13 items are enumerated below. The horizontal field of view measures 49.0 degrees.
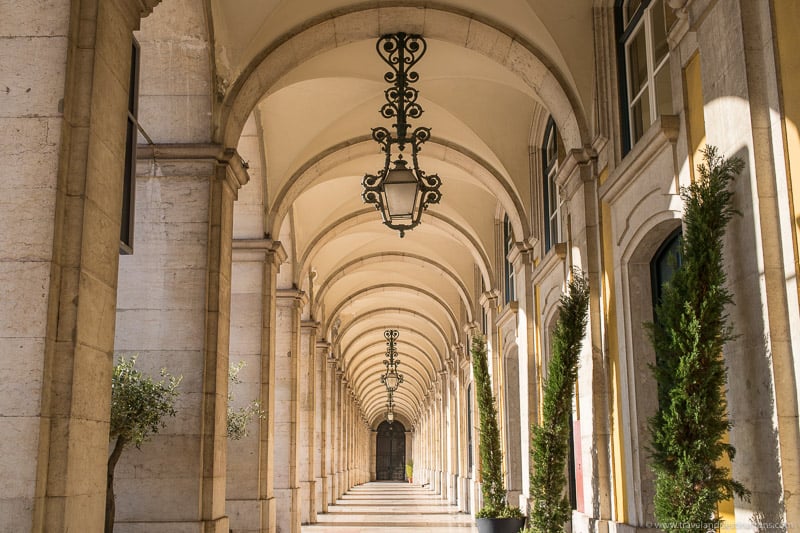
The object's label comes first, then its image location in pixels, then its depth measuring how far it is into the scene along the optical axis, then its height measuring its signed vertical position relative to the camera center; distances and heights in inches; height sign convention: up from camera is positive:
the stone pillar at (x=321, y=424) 973.1 +38.6
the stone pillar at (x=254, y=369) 498.9 +52.4
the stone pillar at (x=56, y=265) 181.3 +41.9
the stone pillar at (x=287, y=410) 629.9 +35.1
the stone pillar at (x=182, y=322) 334.3 +54.2
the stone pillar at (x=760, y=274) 196.7 +41.0
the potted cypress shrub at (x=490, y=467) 502.7 -6.7
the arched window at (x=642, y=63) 310.2 +144.5
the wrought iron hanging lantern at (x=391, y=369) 1112.0 +117.8
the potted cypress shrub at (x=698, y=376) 206.5 +17.9
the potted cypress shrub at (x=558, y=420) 359.9 +14.3
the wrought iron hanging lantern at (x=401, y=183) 365.1 +111.6
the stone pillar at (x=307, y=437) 810.8 +19.0
